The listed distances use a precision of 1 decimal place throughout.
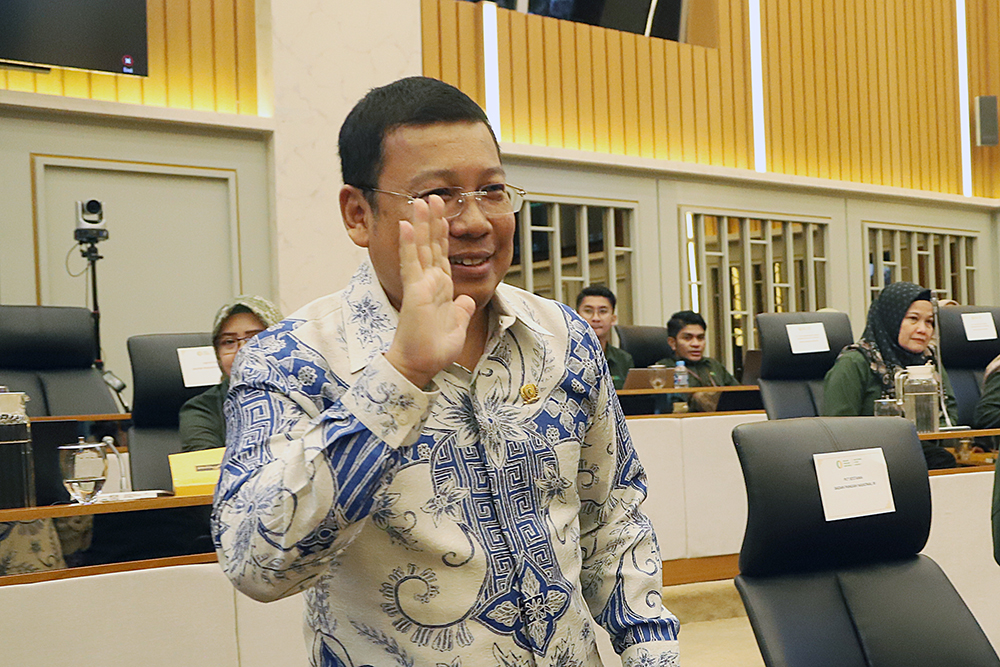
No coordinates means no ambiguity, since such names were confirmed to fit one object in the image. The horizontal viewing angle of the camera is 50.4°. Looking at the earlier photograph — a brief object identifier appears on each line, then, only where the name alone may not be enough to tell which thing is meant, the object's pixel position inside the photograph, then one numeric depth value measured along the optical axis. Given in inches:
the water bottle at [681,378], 193.2
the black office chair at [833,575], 74.7
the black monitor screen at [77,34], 184.4
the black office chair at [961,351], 192.1
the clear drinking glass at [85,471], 91.3
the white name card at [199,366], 139.6
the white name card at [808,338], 180.9
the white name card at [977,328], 192.9
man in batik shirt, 34.6
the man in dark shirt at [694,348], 237.1
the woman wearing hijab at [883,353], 167.2
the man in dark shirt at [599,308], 229.5
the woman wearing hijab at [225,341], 133.0
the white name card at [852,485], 76.8
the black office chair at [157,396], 137.9
